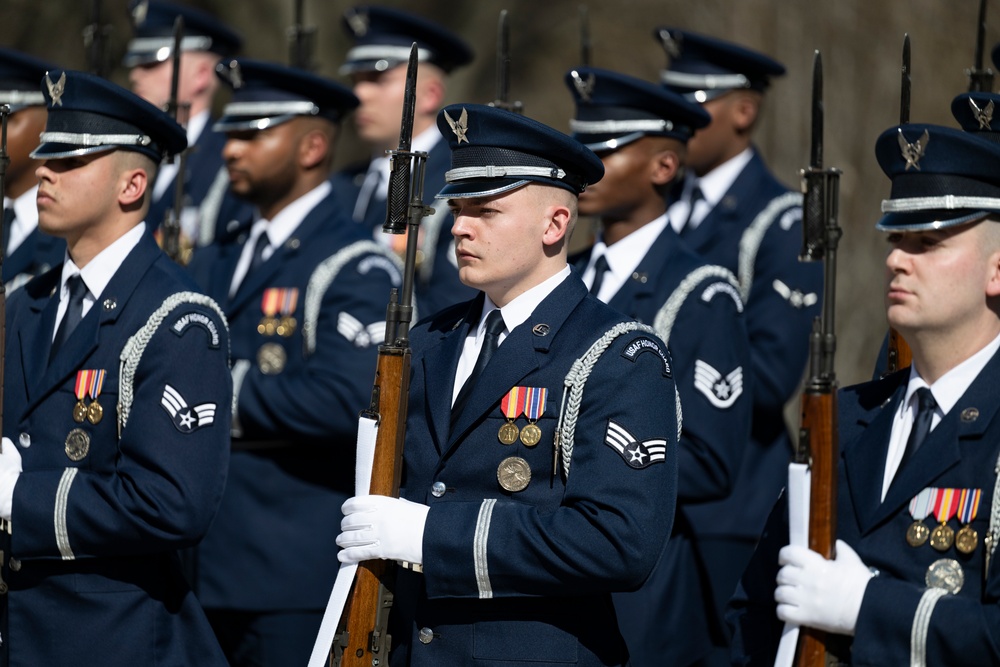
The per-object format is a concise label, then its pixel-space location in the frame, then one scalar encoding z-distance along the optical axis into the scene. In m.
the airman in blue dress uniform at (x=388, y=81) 18.37
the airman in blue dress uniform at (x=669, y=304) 12.55
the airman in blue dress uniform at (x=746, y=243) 14.30
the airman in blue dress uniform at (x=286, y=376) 13.68
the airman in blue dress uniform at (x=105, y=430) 10.51
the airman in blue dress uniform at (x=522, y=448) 9.20
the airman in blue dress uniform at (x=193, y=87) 18.33
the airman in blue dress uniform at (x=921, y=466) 8.62
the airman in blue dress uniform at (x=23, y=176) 15.05
